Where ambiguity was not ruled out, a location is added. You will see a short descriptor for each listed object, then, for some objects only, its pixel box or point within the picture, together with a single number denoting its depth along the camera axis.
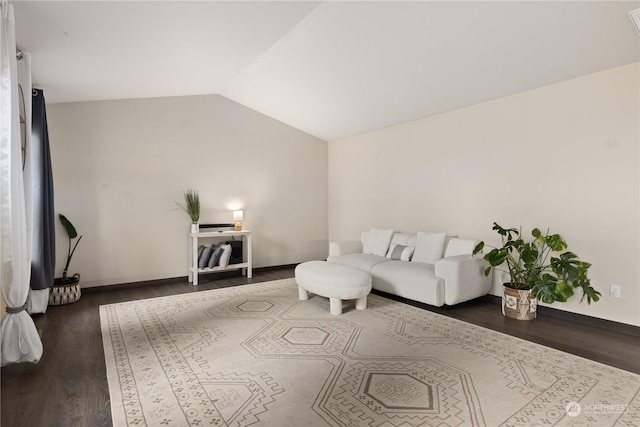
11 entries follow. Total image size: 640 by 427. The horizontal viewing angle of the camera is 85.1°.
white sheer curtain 2.19
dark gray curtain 3.54
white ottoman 3.62
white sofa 3.79
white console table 5.16
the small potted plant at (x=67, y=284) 4.18
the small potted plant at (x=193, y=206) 5.33
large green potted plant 3.22
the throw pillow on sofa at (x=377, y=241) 5.24
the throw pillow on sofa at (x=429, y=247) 4.50
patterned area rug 1.94
